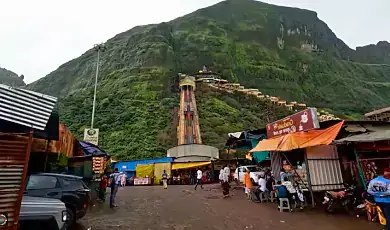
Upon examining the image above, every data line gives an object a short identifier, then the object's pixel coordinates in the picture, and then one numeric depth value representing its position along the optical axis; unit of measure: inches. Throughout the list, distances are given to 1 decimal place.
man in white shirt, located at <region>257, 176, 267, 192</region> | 496.3
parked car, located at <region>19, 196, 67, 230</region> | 195.6
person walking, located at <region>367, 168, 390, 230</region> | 222.1
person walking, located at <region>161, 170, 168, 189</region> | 879.9
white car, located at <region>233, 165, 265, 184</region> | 666.0
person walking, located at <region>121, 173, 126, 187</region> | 1050.3
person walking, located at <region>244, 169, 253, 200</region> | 534.2
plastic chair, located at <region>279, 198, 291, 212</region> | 387.4
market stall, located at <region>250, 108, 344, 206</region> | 397.4
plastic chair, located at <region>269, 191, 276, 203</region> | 483.4
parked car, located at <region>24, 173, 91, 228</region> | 291.0
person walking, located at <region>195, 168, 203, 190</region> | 836.6
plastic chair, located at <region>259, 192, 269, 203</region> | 490.0
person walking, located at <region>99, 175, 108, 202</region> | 570.9
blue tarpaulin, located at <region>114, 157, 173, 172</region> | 1157.0
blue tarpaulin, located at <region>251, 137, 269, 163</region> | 624.1
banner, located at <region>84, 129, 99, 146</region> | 798.5
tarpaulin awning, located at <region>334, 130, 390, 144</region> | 304.5
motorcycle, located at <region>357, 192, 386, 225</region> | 302.8
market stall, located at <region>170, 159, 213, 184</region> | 1102.4
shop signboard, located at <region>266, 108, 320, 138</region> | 417.4
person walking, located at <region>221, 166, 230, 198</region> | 578.2
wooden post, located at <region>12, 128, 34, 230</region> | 144.1
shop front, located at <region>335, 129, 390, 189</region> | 341.1
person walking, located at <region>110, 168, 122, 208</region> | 490.9
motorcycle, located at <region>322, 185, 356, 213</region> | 356.8
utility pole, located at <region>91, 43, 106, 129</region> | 1174.3
